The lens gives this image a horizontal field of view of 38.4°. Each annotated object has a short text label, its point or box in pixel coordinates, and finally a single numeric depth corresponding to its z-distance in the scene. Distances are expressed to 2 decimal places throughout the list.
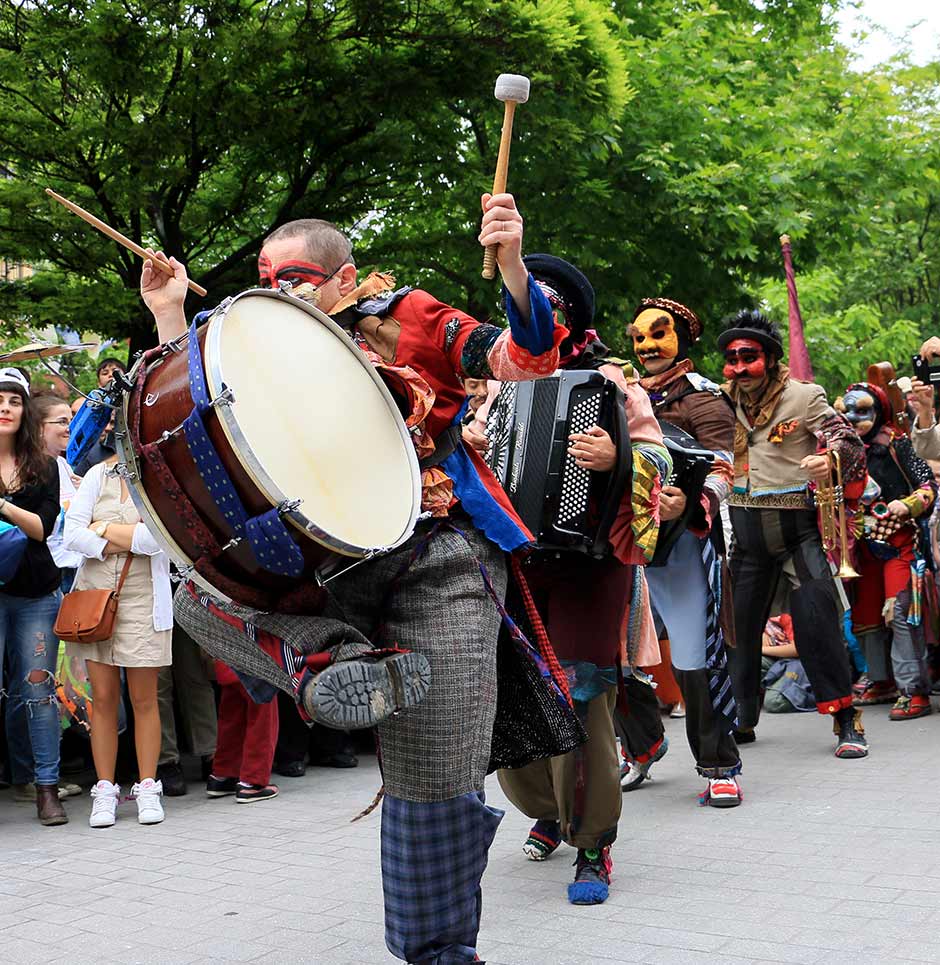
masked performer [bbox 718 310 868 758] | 7.15
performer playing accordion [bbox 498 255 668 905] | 4.62
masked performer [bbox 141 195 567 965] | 3.17
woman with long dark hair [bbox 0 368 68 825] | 6.52
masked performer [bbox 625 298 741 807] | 6.05
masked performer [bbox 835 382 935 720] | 8.69
